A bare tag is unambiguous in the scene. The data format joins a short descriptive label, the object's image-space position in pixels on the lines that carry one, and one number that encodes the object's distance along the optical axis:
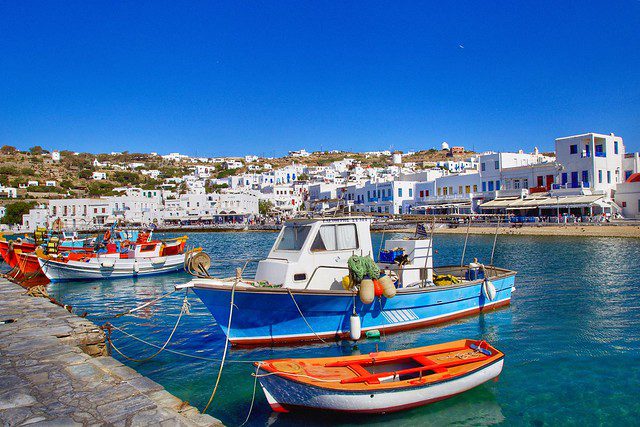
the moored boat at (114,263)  25.48
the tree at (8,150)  153.50
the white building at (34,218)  80.19
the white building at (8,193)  99.56
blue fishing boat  10.52
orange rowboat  7.12
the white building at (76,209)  79.44
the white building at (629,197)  49.16
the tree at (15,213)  84.88
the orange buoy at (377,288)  10.80
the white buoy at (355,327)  10.30
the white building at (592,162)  50.75
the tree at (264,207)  96.94
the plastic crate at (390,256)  13.82
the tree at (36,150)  160.12
